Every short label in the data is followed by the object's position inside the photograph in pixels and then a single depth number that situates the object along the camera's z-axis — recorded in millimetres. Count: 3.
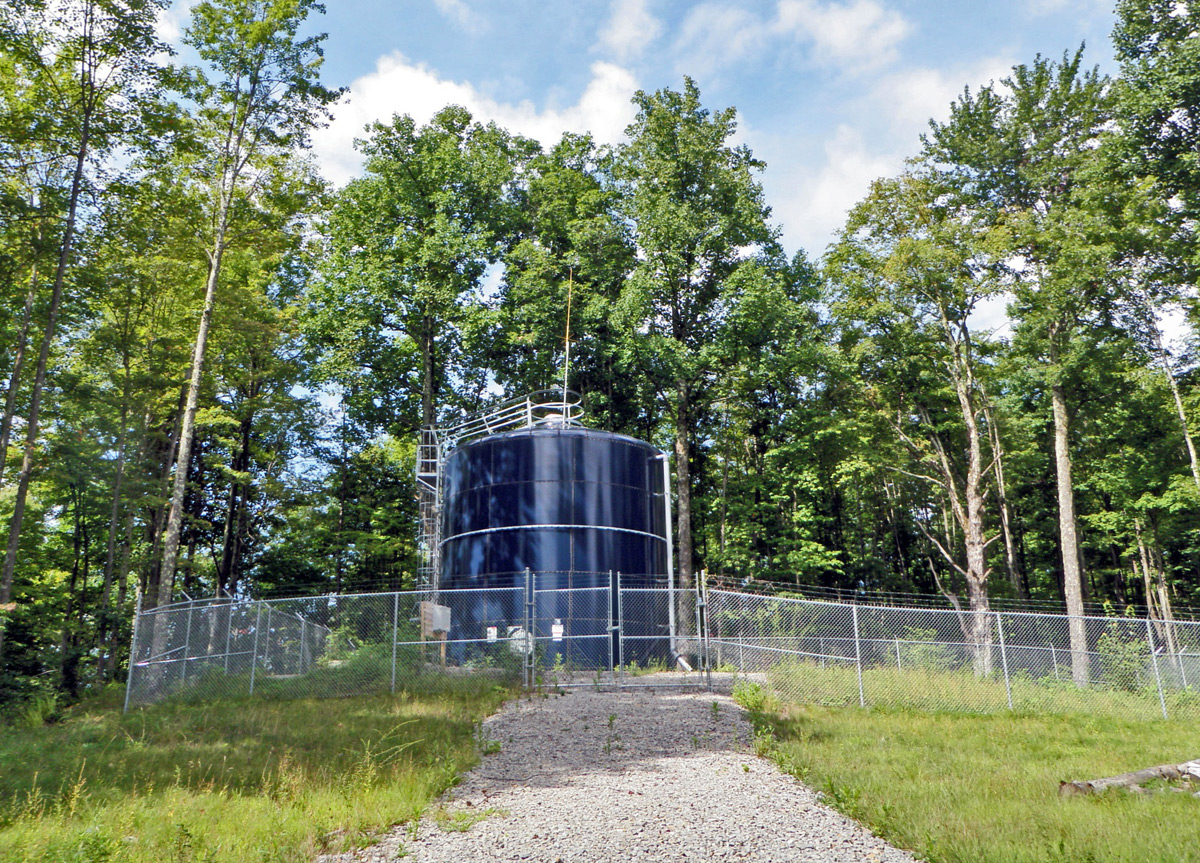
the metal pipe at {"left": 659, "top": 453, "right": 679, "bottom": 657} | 21859
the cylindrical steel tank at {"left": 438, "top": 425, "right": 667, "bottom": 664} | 18859
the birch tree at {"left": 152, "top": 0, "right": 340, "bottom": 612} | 19406
